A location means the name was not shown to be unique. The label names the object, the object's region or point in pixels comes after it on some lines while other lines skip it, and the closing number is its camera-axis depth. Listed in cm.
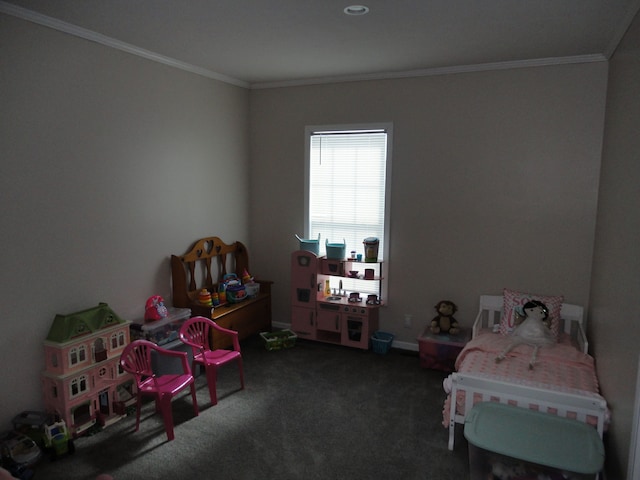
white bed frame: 246
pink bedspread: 283
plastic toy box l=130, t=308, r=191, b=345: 356
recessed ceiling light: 265
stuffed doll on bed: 344
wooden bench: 414
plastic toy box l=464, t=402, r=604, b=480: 210
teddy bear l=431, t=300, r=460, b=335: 420
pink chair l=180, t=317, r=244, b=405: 345
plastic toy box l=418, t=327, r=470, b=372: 403
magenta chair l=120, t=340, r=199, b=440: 297
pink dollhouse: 296
